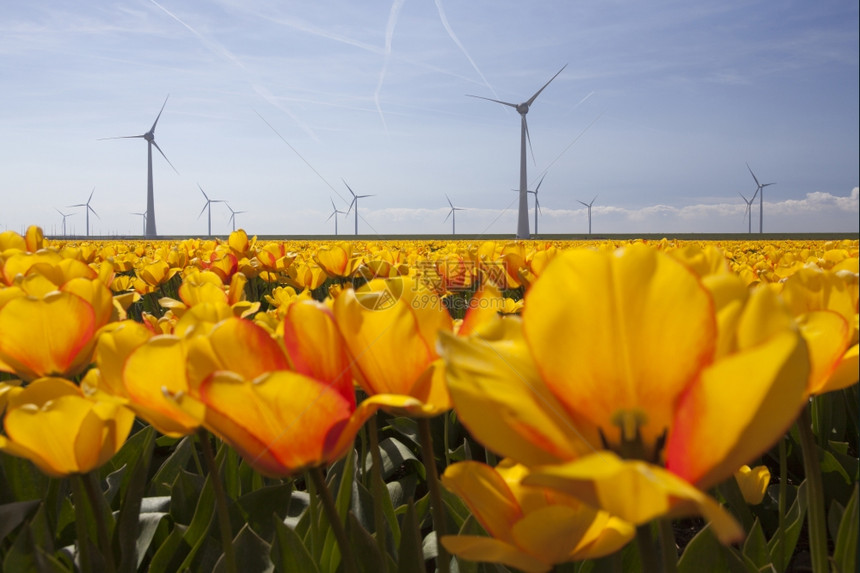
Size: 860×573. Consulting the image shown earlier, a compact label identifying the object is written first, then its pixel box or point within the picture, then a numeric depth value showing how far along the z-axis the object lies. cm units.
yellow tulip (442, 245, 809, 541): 49
